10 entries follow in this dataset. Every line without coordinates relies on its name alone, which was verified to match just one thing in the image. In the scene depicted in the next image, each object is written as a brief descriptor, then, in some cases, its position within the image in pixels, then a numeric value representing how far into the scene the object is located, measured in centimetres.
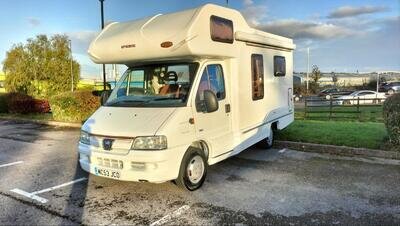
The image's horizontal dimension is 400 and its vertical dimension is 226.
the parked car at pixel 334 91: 4409
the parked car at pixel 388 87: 4633
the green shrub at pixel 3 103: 2061
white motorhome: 565
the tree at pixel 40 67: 4350
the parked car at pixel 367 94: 3877
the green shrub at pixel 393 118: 828
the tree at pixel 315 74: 6305
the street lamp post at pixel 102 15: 1606
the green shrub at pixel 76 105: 1560
